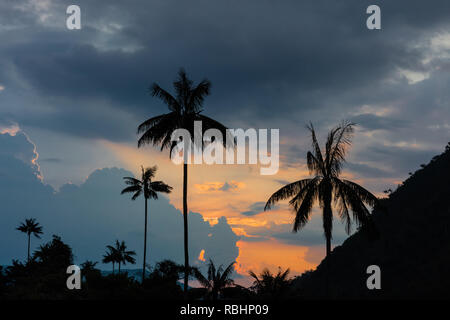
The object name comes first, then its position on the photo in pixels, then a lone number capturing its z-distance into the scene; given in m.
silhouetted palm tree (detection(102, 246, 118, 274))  93.25
